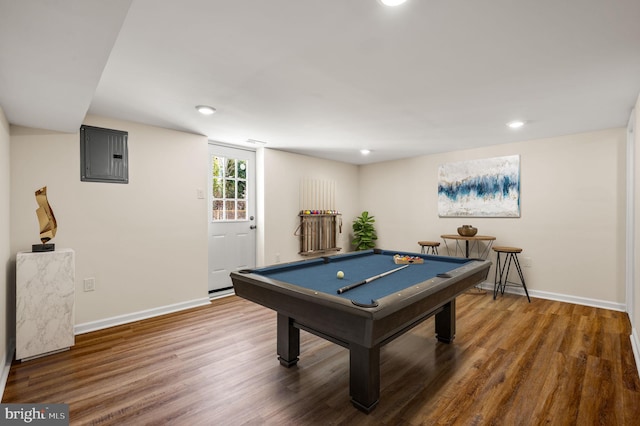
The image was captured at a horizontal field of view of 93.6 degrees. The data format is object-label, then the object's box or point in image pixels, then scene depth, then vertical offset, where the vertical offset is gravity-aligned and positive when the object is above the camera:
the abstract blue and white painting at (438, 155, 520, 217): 4.49 +0.40
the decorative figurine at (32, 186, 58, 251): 2.56 -0.09
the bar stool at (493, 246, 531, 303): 4.23 -0.83
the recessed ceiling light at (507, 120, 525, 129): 3.48 +1.05
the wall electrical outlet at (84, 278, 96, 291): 3.09 -0.75
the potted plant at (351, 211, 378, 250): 5.94 -0.41
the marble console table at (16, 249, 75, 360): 2.44 -0.76
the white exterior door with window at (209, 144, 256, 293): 4.39 -0.01
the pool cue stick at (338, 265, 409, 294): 1.88 -0.49
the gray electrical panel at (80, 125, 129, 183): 3.09 +0.60
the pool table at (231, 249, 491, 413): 1.55 -0.51
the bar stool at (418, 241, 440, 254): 4.89 -0.60
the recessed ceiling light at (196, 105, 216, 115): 2.94 +1.03
